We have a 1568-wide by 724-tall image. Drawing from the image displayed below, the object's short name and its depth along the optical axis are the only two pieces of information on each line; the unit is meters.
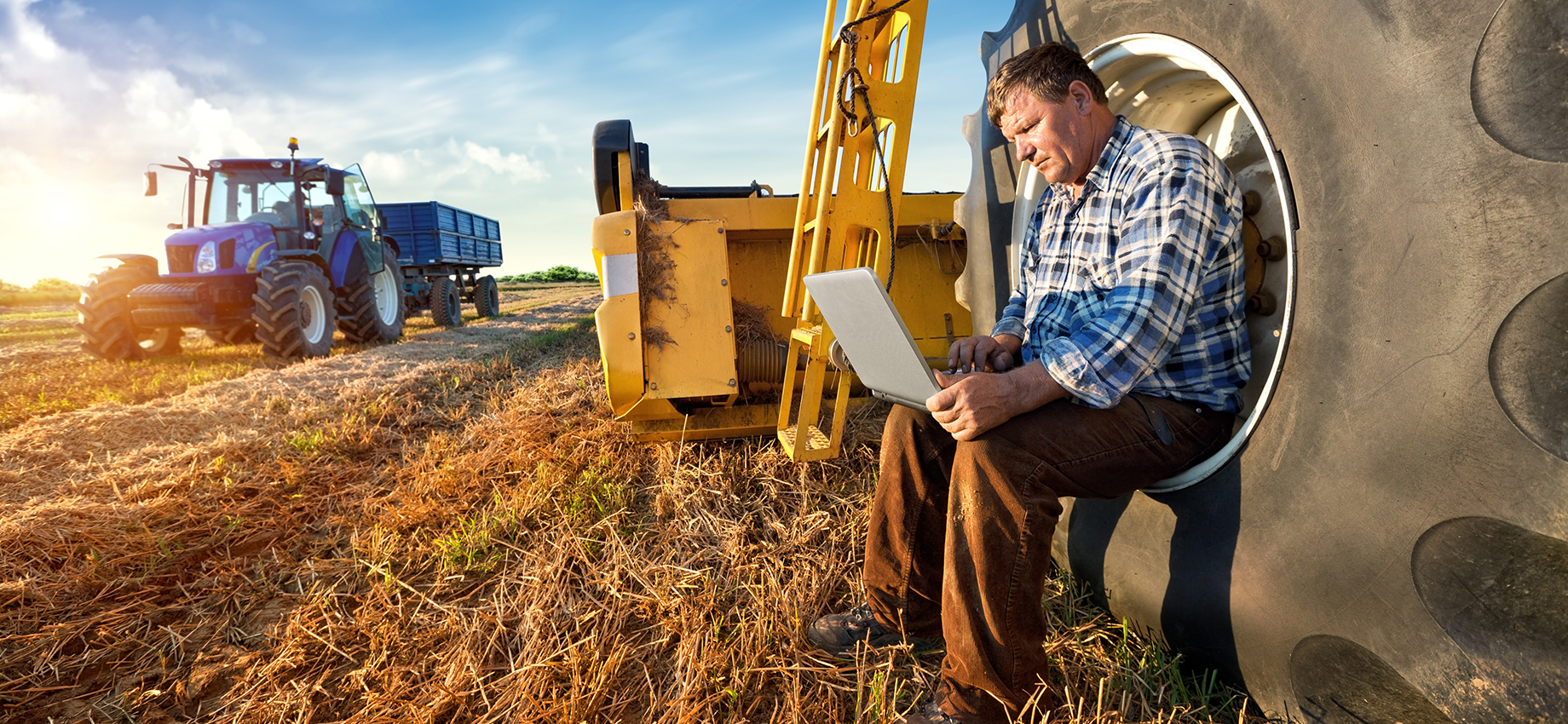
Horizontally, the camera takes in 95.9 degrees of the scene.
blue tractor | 6.78
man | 1.42
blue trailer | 12.02
